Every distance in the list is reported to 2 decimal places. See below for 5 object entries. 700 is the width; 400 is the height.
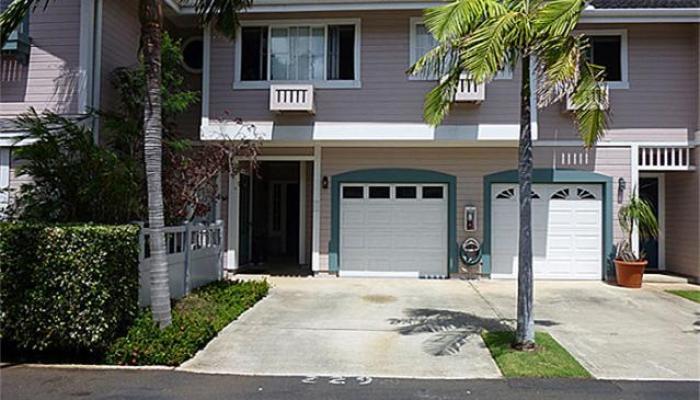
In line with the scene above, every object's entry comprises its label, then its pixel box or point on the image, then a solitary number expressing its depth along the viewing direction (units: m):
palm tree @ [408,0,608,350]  6.25
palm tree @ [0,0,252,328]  6.98
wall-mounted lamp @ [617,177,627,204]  12.46
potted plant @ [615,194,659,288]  11.60
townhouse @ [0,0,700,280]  12.02
